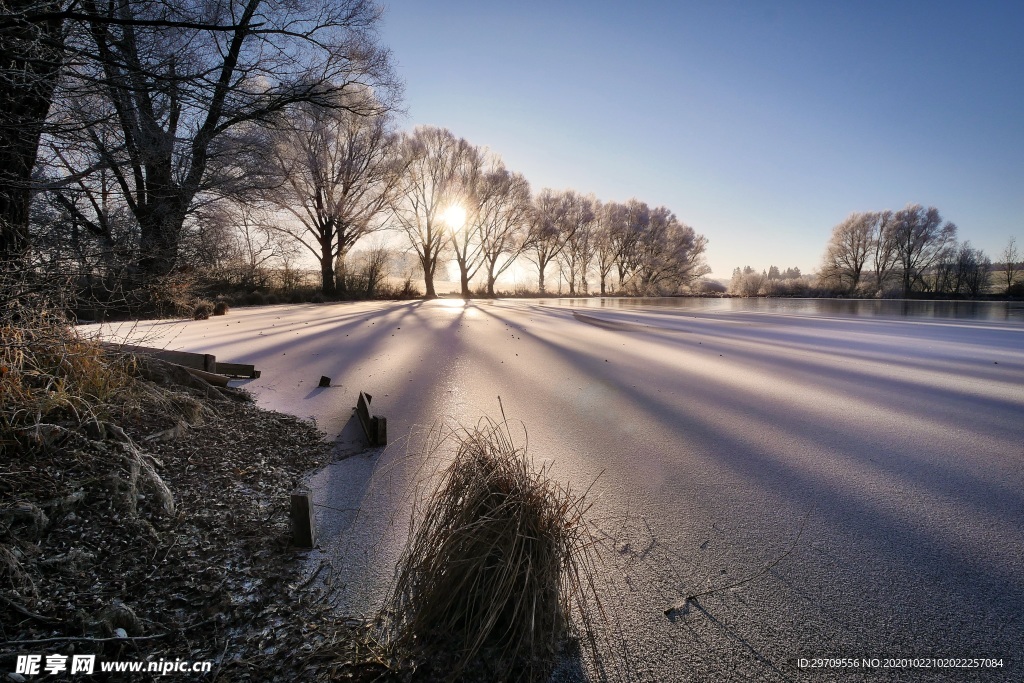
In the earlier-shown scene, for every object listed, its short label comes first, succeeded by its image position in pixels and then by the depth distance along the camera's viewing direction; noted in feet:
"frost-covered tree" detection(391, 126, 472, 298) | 92.94
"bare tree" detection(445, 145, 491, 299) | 101.40
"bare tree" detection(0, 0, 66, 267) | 10.23
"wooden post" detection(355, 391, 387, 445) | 11.04
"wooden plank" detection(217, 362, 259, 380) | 17.92
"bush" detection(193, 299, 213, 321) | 41.01
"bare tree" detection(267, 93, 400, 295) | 72.69
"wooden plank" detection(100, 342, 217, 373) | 14.51
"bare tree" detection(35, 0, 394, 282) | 12.16
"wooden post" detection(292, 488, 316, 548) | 6.59
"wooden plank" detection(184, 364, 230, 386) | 13.57
